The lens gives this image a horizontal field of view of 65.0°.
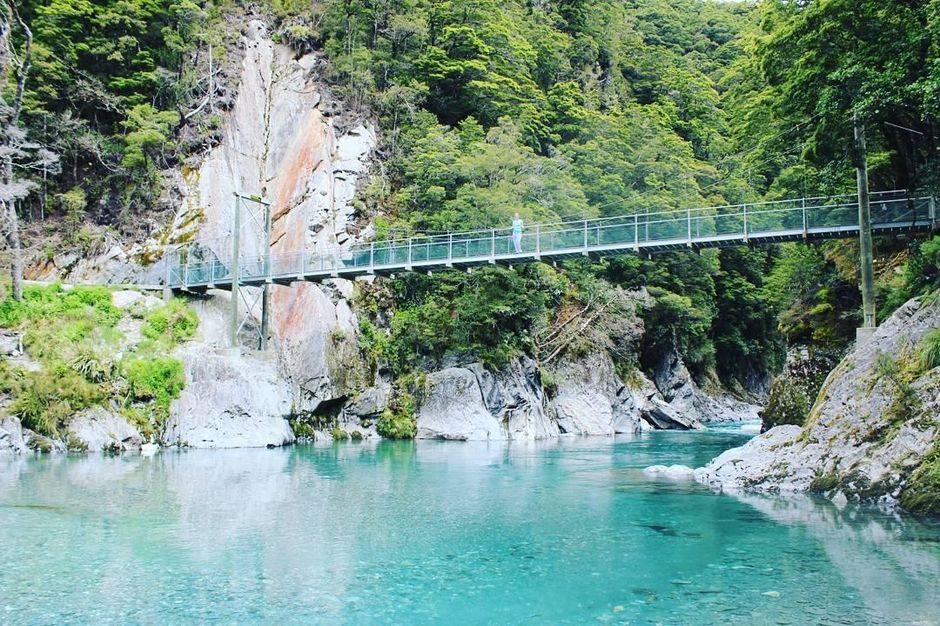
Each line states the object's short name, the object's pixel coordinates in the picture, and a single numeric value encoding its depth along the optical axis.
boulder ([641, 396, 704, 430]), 30.03
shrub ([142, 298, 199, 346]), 22.28
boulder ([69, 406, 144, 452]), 18.41
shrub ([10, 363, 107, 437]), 17.80
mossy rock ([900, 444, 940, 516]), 9.63
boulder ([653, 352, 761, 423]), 33.03
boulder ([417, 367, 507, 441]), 23.75
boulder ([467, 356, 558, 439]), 24.61
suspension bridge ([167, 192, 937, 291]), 16.94
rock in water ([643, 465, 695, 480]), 14.41
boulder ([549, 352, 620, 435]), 27.28
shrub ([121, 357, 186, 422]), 19.89
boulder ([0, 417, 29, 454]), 17.19
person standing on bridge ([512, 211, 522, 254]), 20.81
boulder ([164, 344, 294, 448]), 20.08
